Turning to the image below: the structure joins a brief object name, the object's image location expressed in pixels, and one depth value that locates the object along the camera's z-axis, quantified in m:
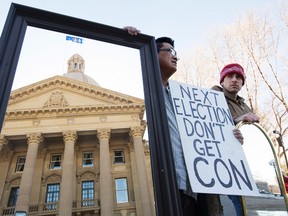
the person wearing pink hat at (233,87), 2.59
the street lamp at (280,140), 13.40
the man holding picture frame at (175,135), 1.75
